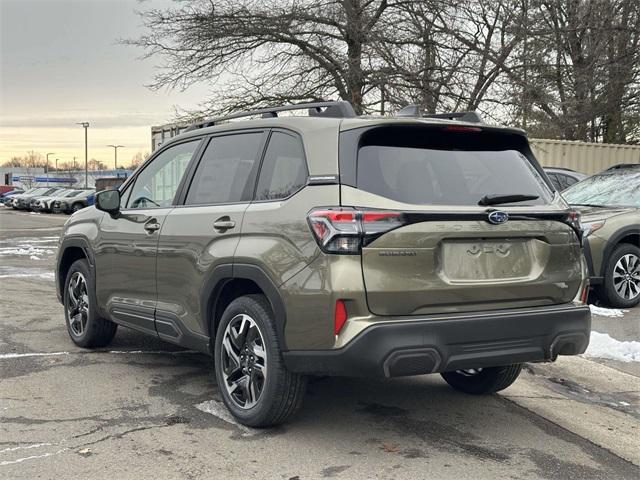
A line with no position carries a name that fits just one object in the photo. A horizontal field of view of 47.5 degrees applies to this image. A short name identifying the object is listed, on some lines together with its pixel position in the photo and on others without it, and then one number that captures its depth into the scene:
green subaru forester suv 3.71
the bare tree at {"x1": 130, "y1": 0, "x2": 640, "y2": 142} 18.19
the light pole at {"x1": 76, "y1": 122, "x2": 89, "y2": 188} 78.01
